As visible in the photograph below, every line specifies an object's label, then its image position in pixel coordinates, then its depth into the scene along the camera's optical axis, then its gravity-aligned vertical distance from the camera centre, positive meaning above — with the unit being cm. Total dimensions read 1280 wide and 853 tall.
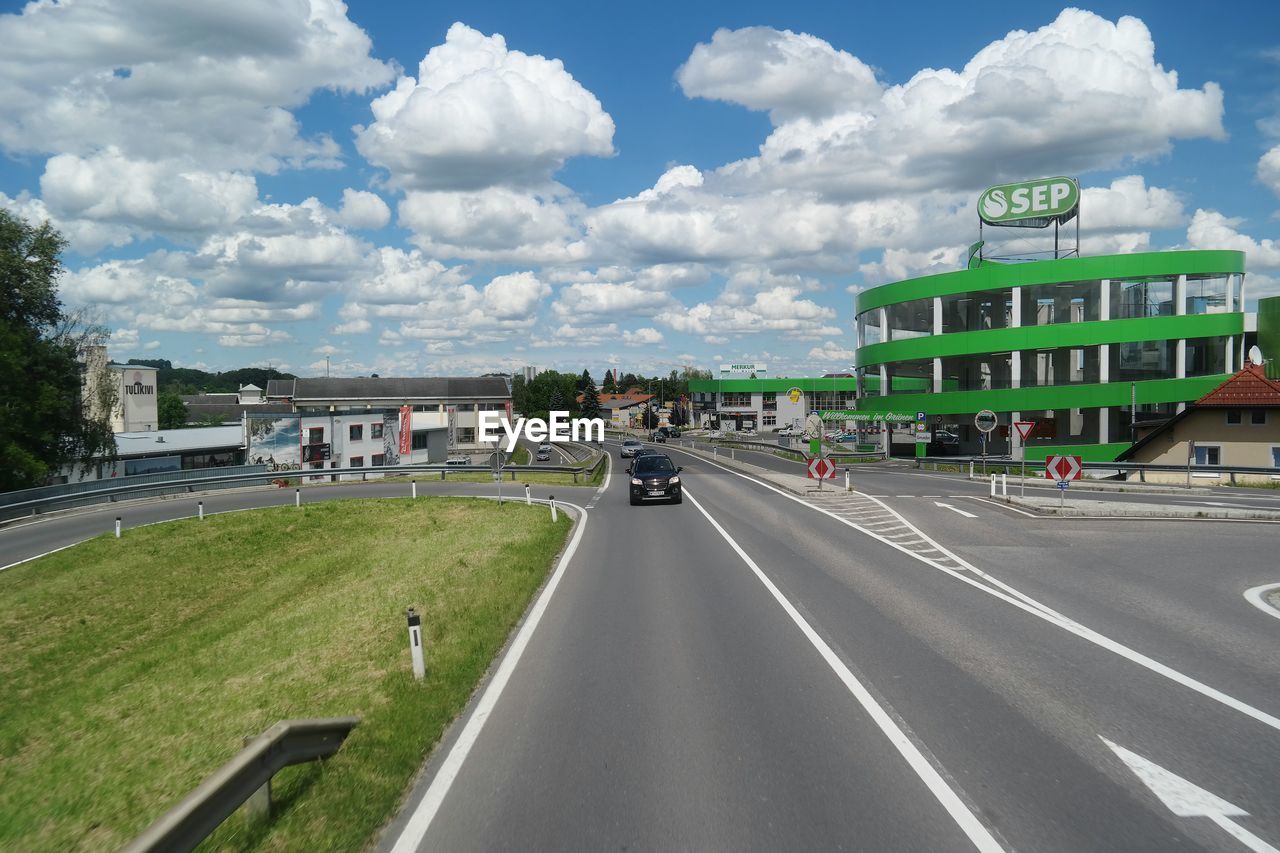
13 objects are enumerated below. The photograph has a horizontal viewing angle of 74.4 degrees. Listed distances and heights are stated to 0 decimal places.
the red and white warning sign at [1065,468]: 2539 -185
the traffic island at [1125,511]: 2273 -300
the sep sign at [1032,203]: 5891 +1455
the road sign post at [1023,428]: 2873 -72
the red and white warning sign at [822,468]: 3206 -225
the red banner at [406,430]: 8131 -159
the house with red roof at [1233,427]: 3847 -103
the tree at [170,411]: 11900 +74
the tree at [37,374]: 4031 +225
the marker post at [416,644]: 853 -235
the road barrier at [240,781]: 436 -222
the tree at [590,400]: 14412 +193
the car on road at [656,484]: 3023 -264
